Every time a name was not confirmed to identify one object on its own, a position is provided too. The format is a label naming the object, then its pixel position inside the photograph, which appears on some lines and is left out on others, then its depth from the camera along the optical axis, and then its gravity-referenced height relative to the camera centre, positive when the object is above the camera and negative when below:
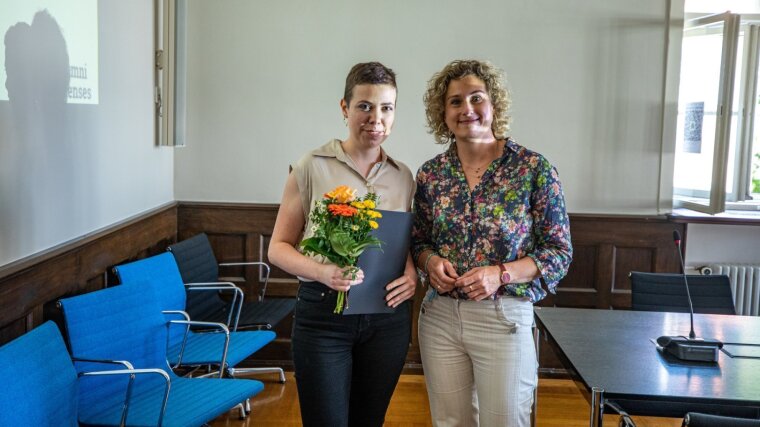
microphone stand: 2.65 -0.67
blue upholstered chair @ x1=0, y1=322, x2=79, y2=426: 2.38 -0.80
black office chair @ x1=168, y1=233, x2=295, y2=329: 4.47 -0.99
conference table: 2.32 -0.71
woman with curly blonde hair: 2.47 -0.37
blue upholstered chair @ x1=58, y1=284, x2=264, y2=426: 3.00 -0.99
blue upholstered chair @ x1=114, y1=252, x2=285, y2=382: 3.79 -1.06
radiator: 5.14 -0.90
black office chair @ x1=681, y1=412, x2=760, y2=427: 1.92 -0.66
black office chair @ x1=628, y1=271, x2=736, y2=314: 3.83 -0.71
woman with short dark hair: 2.44 -0.46
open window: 4.77 +0.18
